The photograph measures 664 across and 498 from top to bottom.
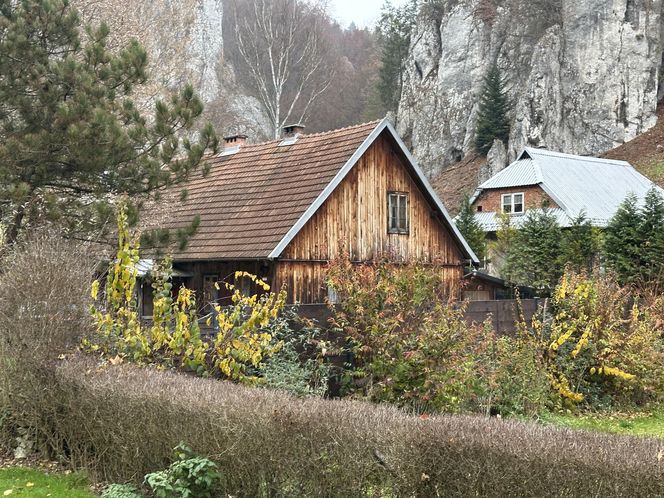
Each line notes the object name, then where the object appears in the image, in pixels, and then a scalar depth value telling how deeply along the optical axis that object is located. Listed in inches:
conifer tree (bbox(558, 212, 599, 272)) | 1168.2
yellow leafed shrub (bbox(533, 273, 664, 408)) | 559.5
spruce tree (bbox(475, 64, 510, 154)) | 2377.0
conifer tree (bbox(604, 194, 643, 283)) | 1104.8
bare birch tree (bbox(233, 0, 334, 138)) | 1850.4
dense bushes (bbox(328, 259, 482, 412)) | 426.6
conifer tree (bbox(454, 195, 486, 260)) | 1402.6
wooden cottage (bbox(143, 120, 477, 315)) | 759.7
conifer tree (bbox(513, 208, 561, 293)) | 1168.8
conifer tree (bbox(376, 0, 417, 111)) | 2940.5
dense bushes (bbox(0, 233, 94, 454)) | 354.0
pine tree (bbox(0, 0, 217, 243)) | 524.1
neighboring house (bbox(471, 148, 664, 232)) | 1579.7
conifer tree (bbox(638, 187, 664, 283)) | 1079.6
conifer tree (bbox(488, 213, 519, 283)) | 1183.6
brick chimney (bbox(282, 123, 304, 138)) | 936.3
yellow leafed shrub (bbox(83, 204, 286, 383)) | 386.3
